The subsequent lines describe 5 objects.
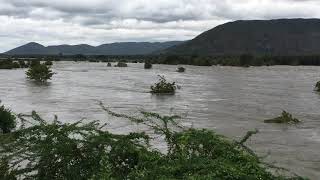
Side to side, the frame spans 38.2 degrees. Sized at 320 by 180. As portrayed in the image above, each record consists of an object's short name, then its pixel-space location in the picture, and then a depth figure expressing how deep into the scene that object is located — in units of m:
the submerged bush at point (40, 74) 41.11
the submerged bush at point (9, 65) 65.74
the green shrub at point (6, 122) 15.62
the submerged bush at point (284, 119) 19.08
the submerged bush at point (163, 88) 30.72
